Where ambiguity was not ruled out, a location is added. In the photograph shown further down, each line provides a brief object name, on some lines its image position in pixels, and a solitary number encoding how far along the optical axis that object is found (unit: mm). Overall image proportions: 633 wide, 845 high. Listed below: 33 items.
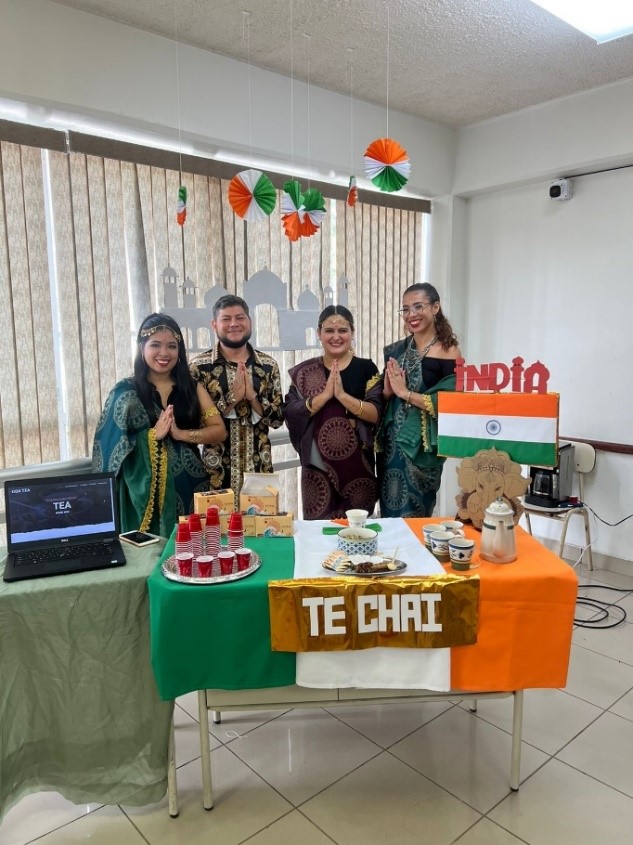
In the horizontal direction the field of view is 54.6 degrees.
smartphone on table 2048
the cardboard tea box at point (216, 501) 2078
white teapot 1878
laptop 1832
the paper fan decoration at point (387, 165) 2449
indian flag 2096
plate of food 1810
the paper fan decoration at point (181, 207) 2633
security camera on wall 3852
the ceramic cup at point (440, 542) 1948
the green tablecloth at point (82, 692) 1723
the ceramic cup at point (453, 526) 2115
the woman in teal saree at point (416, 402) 2793
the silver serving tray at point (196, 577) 1728
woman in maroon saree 2828
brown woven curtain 2834
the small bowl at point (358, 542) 1945
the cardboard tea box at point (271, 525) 2098
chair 3582
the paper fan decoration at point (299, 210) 2645
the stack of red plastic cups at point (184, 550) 1763
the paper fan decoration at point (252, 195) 2449
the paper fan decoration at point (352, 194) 2715
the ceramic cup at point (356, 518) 2062
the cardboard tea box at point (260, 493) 2119
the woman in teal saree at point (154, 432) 2566
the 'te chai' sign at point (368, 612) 1728
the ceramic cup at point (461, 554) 1840
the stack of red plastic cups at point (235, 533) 1893
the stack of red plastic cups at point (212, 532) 1890
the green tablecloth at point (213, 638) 1707
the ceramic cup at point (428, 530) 2045
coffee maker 3666
